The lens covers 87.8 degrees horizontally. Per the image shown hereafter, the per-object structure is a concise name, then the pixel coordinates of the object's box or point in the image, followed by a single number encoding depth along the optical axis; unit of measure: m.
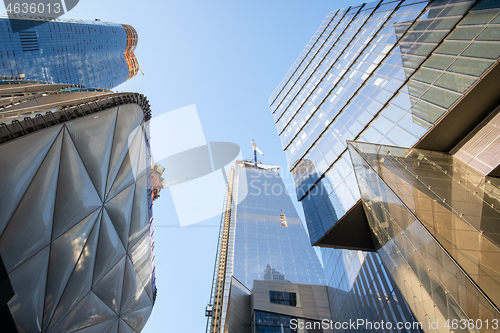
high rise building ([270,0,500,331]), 8.98
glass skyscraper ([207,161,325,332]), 79.12
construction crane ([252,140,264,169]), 180.50
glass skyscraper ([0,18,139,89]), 55.53
